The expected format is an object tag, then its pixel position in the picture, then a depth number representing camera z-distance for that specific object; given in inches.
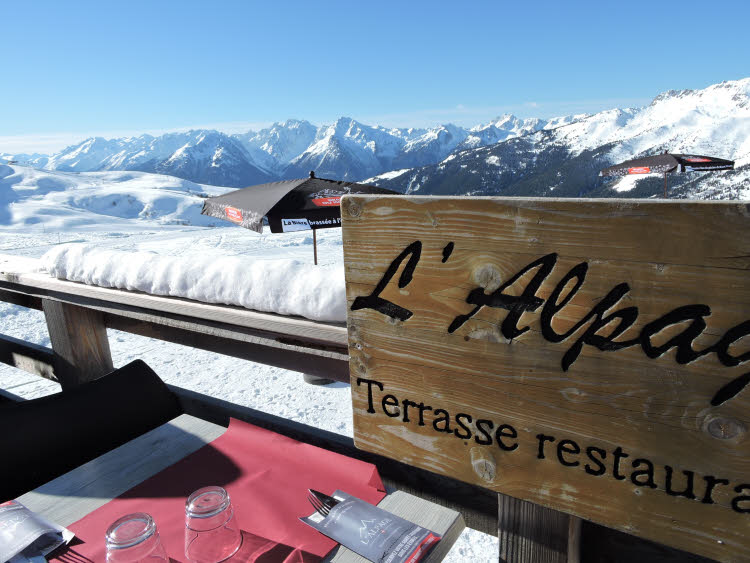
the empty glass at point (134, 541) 35.5
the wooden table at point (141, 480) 41.7
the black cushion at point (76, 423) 52.5
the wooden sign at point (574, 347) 28.3
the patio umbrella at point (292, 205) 236.8
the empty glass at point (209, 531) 37.8
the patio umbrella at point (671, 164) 441.7
